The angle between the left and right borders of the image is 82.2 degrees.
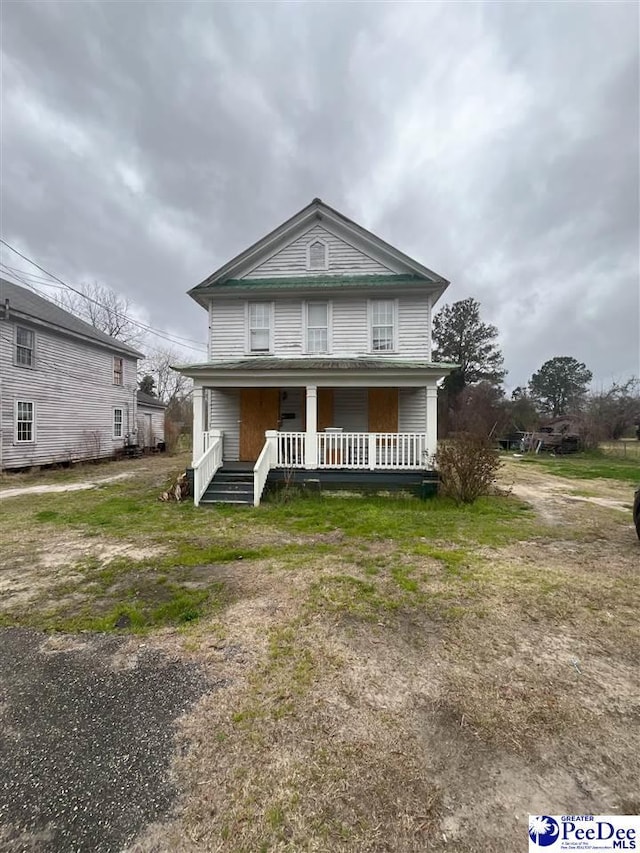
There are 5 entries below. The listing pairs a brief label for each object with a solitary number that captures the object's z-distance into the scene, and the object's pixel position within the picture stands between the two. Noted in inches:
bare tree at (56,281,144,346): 1310.3
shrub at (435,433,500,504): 333.4
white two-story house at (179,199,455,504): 450.6
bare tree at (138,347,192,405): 1610.5
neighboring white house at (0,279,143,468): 557.3
